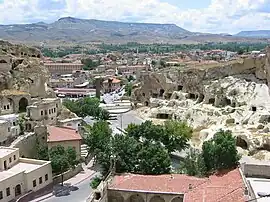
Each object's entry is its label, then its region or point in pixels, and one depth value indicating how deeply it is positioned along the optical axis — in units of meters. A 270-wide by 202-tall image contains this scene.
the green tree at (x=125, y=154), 39.50
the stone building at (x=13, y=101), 53.87
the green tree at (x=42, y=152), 45.78
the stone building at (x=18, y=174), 37.88
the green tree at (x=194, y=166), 39.68
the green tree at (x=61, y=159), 43.28
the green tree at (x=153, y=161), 39.41
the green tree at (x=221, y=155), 39.25
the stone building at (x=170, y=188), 33.38
